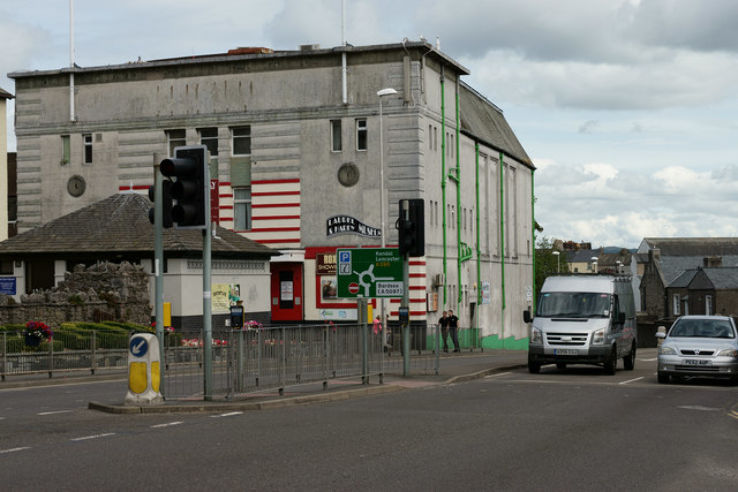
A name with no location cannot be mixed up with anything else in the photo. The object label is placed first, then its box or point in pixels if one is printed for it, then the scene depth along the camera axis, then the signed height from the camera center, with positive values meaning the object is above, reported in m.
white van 28.06 -0.58
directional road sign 25.80 +0.65
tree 121.00 +4.28
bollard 17.19 -0.99
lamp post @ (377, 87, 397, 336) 42.16 +4.28
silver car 25.23 -1.31
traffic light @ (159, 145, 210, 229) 16.89 +1.71
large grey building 48.88 +7.05
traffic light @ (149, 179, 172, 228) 17.06 +1.50
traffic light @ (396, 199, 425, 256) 24.59 +1.57
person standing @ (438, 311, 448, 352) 42.59 -1.09
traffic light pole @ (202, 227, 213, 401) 17.56 -0.06
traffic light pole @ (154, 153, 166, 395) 17.59 +0.71
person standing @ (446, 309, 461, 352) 44.91 -1.02
